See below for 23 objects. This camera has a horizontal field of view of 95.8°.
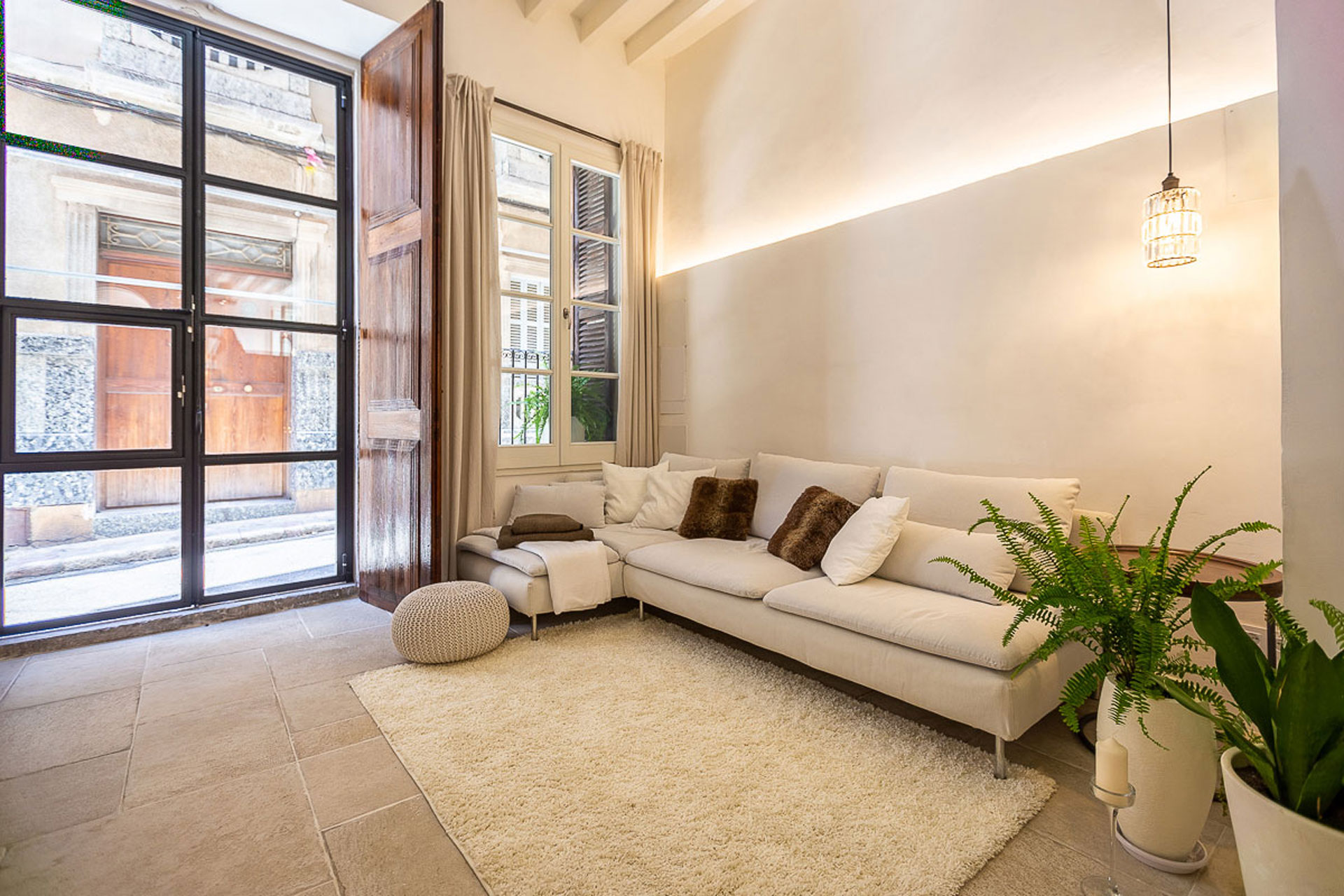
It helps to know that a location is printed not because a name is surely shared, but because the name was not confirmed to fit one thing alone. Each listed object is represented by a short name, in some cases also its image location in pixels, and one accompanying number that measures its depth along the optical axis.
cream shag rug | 1.52
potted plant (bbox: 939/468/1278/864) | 1.43
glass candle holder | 1.26
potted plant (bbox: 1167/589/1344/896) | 0.93
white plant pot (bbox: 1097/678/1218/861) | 1.47
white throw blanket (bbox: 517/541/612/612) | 3.14
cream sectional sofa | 1.96
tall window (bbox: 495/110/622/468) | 4.19
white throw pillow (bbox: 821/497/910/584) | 2.61
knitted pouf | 2.76
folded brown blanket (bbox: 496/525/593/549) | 3.42
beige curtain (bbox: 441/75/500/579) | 3.73
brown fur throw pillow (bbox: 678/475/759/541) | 3.56
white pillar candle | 1.27
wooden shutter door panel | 3.35
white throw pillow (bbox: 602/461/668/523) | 4.08
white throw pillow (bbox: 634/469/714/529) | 3.92
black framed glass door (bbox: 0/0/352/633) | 3.08
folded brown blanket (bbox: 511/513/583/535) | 3.49
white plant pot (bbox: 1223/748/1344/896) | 0.92
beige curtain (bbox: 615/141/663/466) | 4.65
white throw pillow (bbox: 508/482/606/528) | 3.83
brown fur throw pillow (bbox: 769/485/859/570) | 2.93
